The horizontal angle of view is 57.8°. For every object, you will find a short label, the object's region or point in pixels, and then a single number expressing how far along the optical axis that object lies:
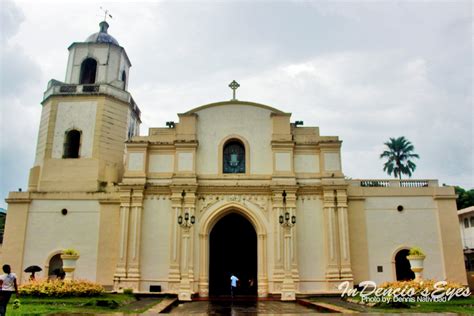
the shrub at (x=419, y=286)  17.02
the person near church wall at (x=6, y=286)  10.23
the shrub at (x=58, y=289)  17.64
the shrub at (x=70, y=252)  19.73
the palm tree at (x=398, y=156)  44.97
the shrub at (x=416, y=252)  19.06
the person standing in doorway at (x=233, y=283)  21.37
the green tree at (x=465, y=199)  43.50
